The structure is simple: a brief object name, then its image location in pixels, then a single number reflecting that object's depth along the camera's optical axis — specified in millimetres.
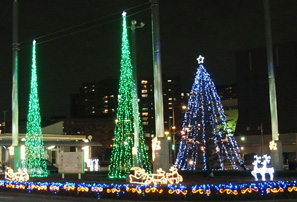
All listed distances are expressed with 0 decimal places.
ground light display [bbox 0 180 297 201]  18406
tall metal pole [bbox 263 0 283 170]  27688
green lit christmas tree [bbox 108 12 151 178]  28250
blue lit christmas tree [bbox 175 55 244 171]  37281
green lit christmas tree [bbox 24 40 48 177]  32688
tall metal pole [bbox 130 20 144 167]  27859
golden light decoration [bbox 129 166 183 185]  20125
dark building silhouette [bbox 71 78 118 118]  172250
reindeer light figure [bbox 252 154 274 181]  25078
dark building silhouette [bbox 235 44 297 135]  79188
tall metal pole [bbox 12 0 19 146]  28406
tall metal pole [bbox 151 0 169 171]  20391
